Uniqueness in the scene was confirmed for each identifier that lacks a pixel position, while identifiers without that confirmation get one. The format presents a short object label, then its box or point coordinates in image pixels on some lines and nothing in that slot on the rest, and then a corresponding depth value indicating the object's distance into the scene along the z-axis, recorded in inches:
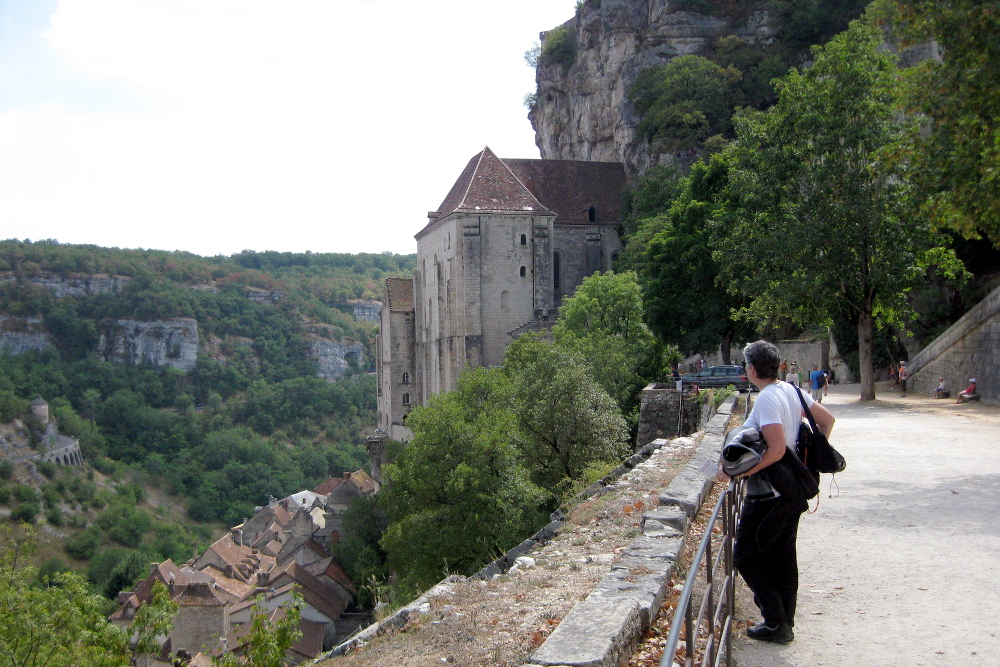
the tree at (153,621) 511.5
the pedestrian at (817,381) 924.9
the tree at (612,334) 1131.3
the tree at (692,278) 1305.4
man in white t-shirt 192.4
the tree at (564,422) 916.6
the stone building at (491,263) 1780.3
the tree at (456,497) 858.1
